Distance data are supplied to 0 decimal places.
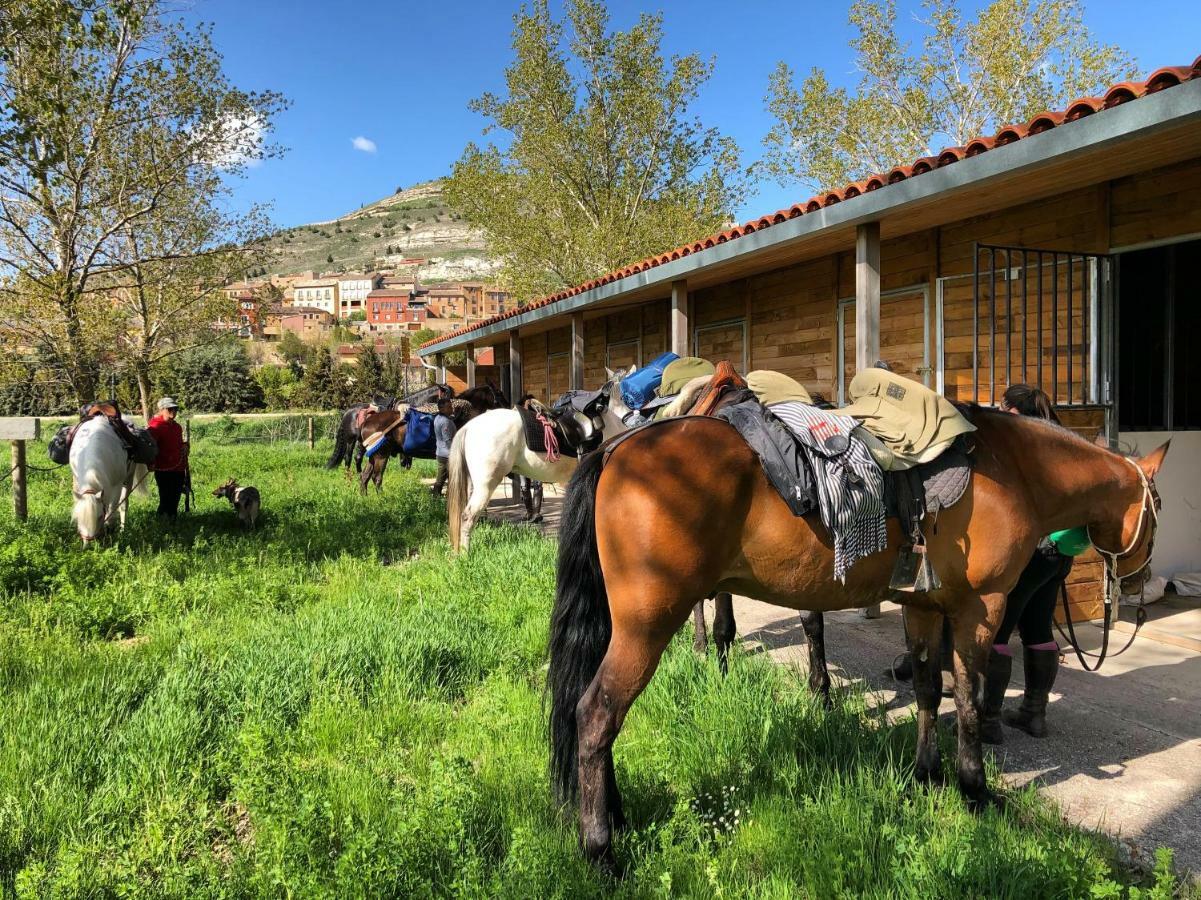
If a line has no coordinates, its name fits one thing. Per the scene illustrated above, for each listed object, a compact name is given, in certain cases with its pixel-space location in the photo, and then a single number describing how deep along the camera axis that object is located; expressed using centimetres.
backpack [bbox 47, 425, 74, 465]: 812
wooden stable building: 427
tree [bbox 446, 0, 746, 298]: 2134
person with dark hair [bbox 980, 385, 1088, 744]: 339
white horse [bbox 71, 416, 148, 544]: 705
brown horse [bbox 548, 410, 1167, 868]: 253
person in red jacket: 855
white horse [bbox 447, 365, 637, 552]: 780
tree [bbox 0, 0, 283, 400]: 1239
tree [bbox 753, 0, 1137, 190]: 1827
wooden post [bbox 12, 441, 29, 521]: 812
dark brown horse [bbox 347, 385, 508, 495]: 1087
